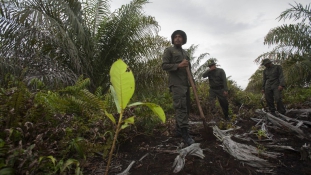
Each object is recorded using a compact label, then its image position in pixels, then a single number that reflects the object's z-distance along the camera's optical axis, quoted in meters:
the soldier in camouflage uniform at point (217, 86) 5.09
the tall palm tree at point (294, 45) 7.30
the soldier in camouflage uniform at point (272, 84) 5.04
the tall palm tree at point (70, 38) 4.22
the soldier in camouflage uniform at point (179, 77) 2.95
